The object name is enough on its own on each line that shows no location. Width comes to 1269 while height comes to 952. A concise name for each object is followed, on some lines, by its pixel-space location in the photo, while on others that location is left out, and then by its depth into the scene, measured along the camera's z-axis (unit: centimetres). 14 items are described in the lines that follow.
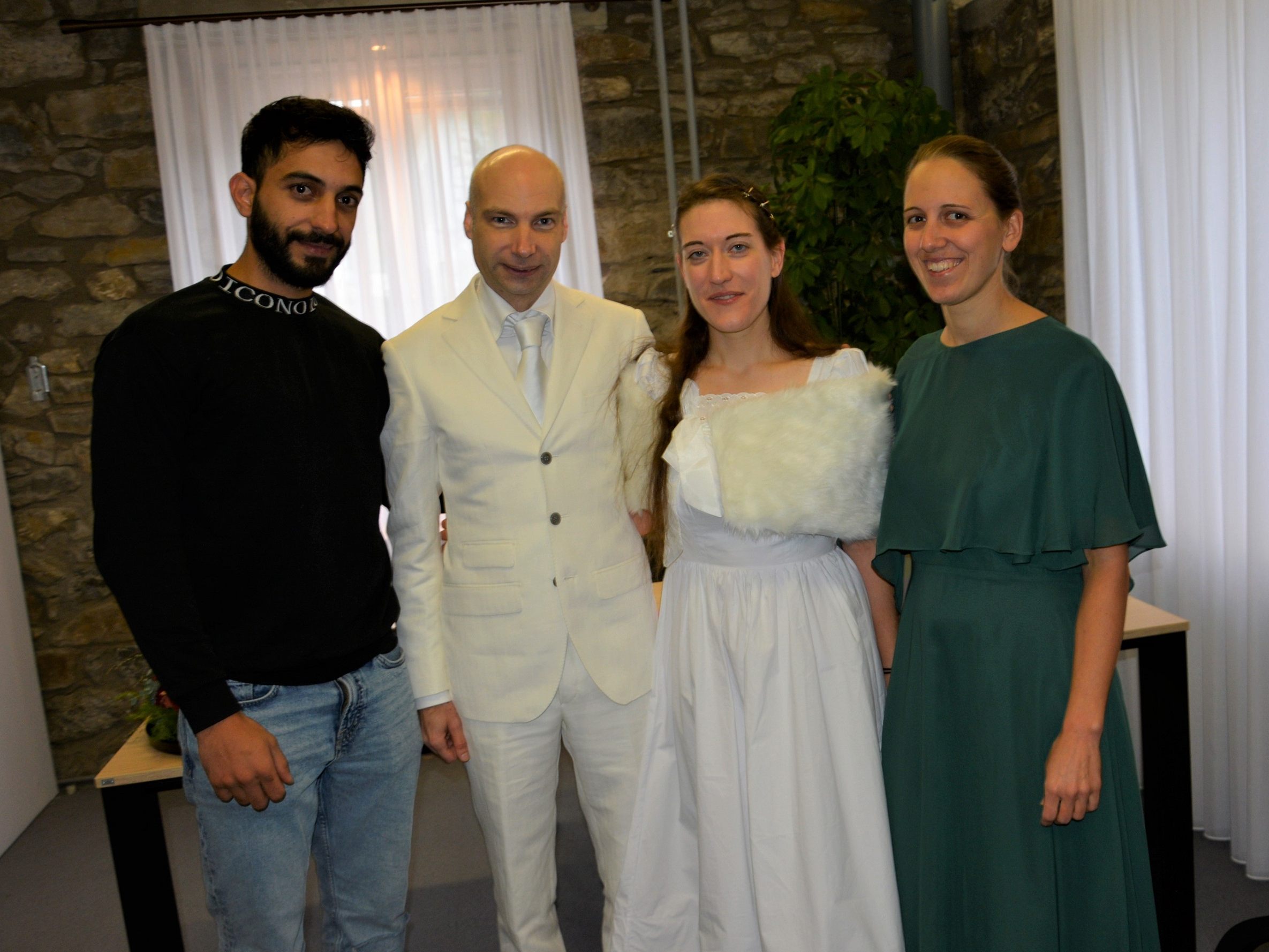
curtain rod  367
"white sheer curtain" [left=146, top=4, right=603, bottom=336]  376
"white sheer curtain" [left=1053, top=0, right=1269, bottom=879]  256
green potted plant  332
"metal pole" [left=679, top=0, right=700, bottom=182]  388
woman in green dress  154
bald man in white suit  180
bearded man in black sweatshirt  149
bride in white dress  168
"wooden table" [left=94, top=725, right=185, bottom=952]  197
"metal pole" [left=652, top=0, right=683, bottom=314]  390
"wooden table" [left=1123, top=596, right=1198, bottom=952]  214
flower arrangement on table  203
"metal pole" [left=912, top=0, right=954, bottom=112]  382
